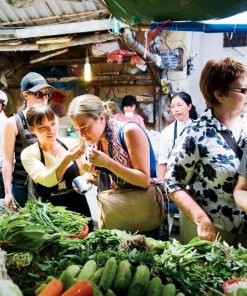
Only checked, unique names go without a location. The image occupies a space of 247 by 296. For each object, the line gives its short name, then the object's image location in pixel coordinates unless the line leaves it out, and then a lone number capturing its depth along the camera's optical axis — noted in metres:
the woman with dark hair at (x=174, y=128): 4.42
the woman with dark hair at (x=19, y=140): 3.55
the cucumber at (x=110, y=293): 1.59
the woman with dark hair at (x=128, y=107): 6.67
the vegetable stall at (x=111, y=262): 1.70
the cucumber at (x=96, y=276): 1.72
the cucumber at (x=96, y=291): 1.53
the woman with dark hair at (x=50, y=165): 2.99
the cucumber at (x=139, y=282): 1.68
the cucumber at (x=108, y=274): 1.69
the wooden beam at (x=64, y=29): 6.21
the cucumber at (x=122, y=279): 1.72
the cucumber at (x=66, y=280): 1.60
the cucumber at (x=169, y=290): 1.67
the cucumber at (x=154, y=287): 1.68
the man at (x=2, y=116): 5.00
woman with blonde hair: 2.58
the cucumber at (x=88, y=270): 1.75
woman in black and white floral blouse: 2.29
